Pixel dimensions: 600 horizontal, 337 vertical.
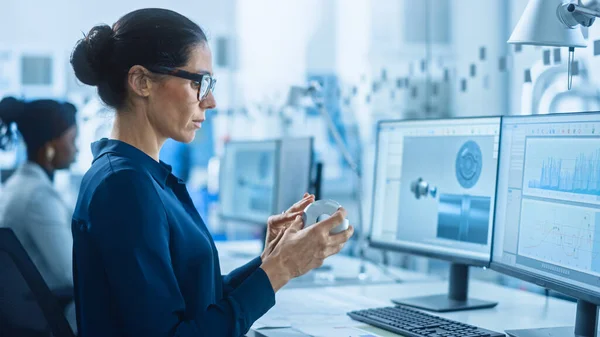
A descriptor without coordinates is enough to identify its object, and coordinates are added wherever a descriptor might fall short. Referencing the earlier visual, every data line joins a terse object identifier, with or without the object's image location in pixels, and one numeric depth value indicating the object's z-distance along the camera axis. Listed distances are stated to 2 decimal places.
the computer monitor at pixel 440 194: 1.83
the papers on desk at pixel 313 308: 1.75
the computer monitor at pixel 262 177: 2.83
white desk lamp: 1.69
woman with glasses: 1.25
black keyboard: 1.54
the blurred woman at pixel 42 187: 2.72
